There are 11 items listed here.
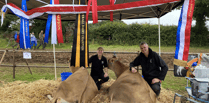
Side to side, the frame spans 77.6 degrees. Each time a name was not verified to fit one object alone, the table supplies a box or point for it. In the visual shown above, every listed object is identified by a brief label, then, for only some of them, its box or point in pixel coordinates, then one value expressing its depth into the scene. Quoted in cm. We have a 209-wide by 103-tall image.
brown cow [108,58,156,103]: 239
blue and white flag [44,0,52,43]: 358
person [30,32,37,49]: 1159
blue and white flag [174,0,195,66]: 266
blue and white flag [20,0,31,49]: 360
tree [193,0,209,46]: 1388
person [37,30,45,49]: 1192
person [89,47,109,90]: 358
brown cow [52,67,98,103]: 255
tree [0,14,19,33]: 1951
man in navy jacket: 272
